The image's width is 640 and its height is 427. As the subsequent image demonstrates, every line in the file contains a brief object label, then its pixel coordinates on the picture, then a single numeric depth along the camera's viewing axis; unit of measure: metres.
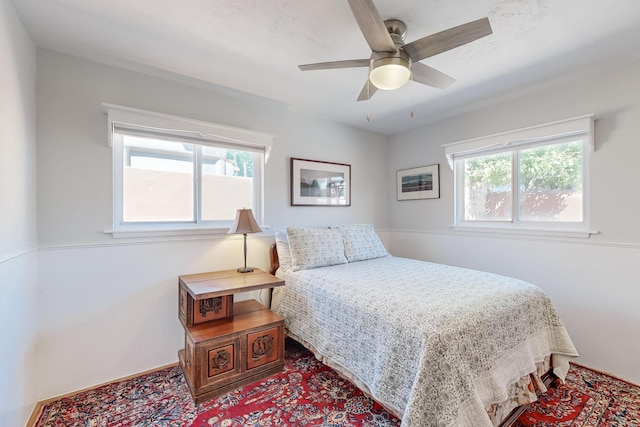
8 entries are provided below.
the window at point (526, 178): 2.40
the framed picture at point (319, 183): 3.14
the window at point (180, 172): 2.23
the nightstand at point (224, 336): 1.91
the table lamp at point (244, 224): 2.41
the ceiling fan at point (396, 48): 1.30
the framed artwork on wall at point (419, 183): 3.43
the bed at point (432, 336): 1.30
